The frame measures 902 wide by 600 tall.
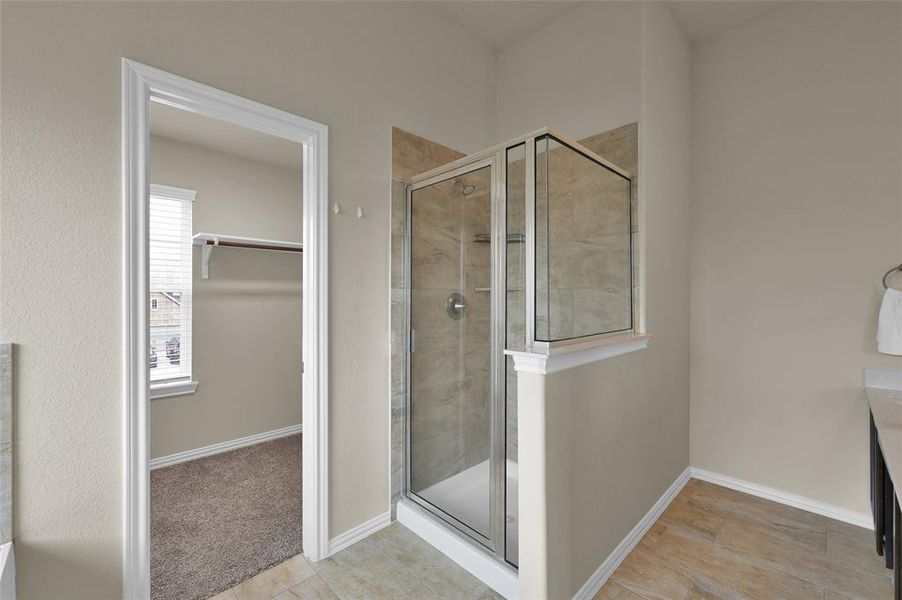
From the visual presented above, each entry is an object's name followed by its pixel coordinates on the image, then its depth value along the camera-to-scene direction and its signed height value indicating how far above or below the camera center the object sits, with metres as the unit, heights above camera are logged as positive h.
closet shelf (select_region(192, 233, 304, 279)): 2.98 +0.43
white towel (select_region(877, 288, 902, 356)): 2.08 -0.13
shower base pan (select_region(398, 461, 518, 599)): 1.78 -1.15
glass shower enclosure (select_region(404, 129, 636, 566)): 1.70 +0.03
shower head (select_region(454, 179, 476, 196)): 2.05 +0.56
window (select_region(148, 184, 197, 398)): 2.96 +0.07
